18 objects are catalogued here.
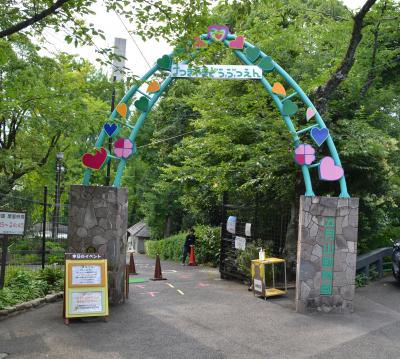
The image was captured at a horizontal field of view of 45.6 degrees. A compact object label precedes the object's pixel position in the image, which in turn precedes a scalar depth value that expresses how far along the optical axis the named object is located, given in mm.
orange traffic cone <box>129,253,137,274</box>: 16031
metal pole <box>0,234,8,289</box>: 9078
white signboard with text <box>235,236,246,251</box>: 13098
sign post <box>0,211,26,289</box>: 8977
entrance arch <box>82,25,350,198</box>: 10078
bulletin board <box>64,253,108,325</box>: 8305
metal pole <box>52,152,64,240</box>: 12445
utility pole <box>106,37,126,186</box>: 11879
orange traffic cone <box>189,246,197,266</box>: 21453
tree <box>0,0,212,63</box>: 7125
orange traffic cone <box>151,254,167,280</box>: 14461
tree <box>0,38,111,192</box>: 8680
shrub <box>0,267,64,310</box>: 9164
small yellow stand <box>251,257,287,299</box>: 11000
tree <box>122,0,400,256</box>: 12031
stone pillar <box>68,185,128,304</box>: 9859
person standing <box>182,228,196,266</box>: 21328
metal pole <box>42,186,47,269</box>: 11695
